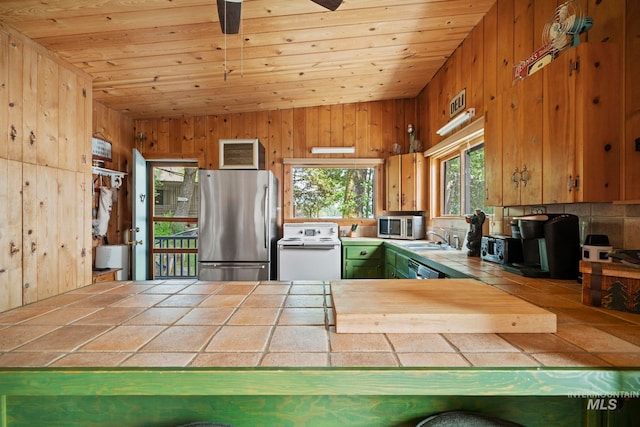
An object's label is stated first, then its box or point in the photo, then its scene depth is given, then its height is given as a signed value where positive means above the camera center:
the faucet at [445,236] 3.08 -0.25
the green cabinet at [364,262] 3.40 -0.56
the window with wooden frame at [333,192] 4.10 +0.27
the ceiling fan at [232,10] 1.44 +0.99
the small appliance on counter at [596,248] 1.23 -0.15
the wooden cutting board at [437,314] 0.77 -0.27
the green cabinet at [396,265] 2.70 -0.51
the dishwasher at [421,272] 2.01 -0.43
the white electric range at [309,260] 3.33 -0.53
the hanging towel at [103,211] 3.28 +0.00
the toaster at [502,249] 1.73 -0.22
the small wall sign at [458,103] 2.82 +1.04
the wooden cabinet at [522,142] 1.53 +0.38
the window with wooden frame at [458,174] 2.74 +0.40
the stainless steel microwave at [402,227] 3.61 -0.19
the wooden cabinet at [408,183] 3.64 +0.35
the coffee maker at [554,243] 1.45 -0.15
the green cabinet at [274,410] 0.77 -0.51
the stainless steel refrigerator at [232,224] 3.25 -0.14
